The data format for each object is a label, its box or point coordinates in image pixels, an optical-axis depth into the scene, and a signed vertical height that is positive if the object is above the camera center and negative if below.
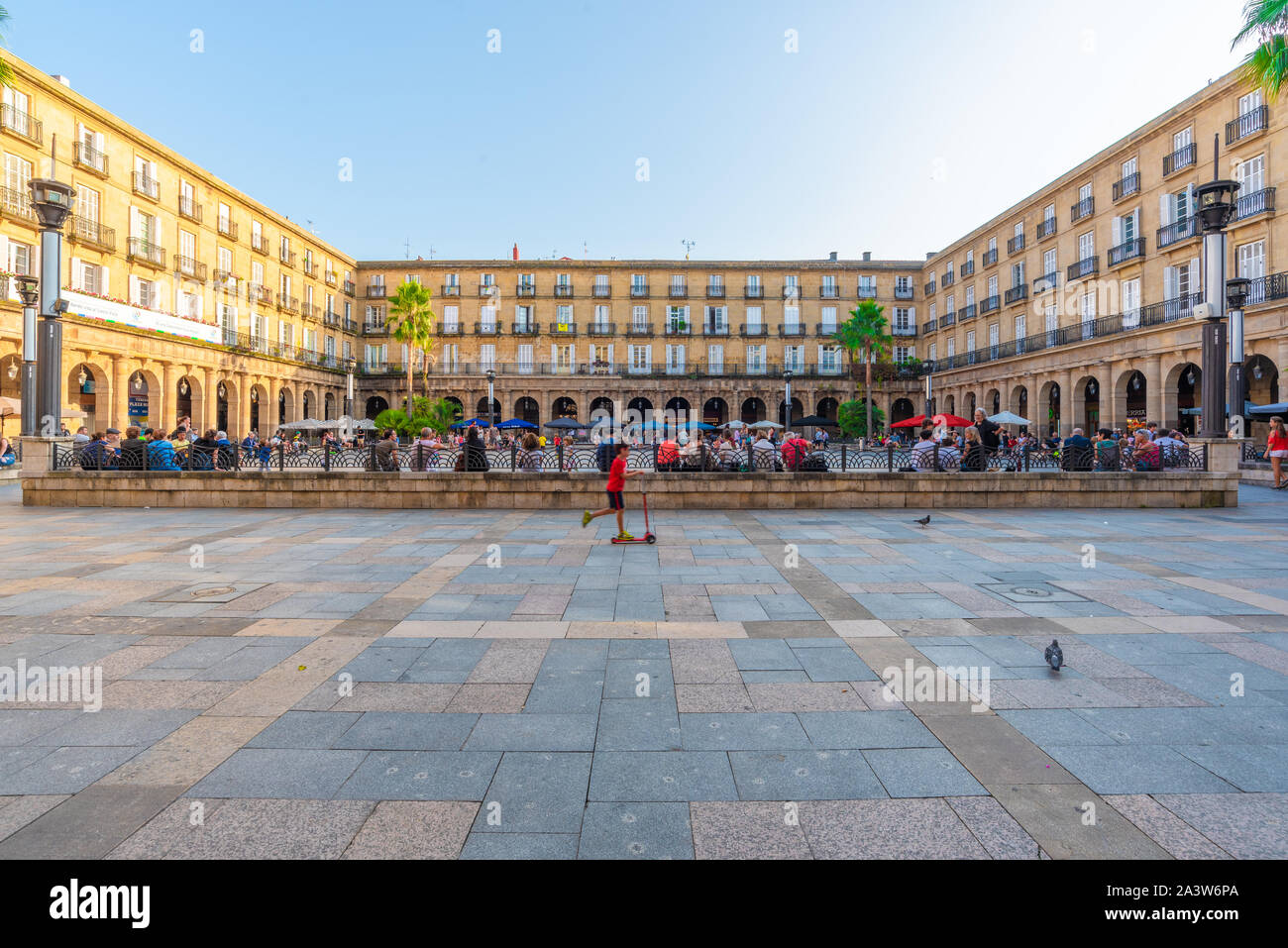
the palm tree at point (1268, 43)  12.37 +8.09
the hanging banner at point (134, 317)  26.97 +6.26
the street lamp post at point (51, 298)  13.24 +3.23
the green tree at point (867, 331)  44.16 +8.66
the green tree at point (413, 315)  41.31 +9.03
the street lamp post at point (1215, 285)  13.41 +3.64
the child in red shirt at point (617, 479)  9.89 -0.34
